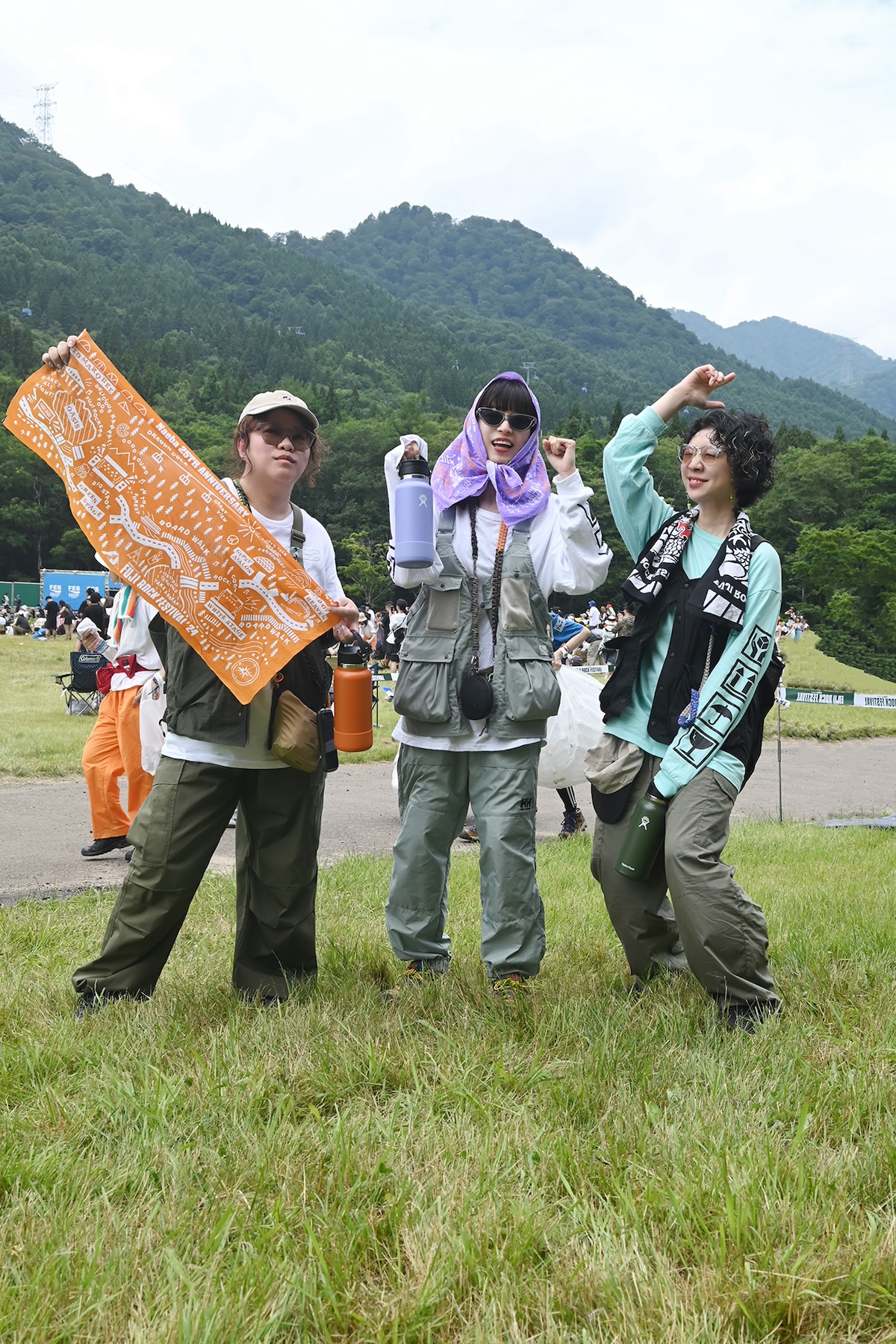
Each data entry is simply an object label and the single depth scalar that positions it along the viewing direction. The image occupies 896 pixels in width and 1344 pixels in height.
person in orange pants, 7.25
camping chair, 11.23
